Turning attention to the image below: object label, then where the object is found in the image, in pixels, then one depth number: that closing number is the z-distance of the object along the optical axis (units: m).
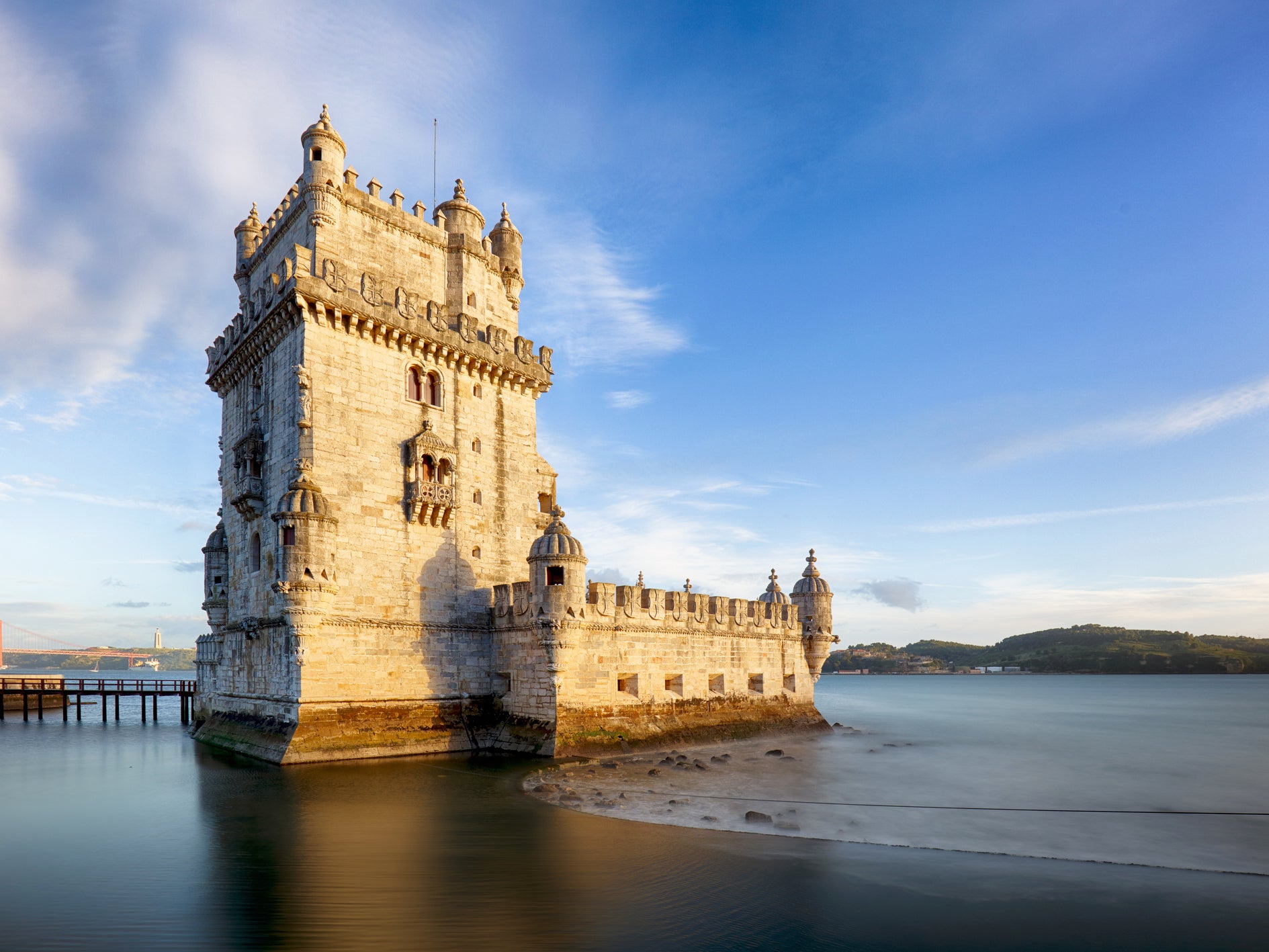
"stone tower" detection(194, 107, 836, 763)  24.94
